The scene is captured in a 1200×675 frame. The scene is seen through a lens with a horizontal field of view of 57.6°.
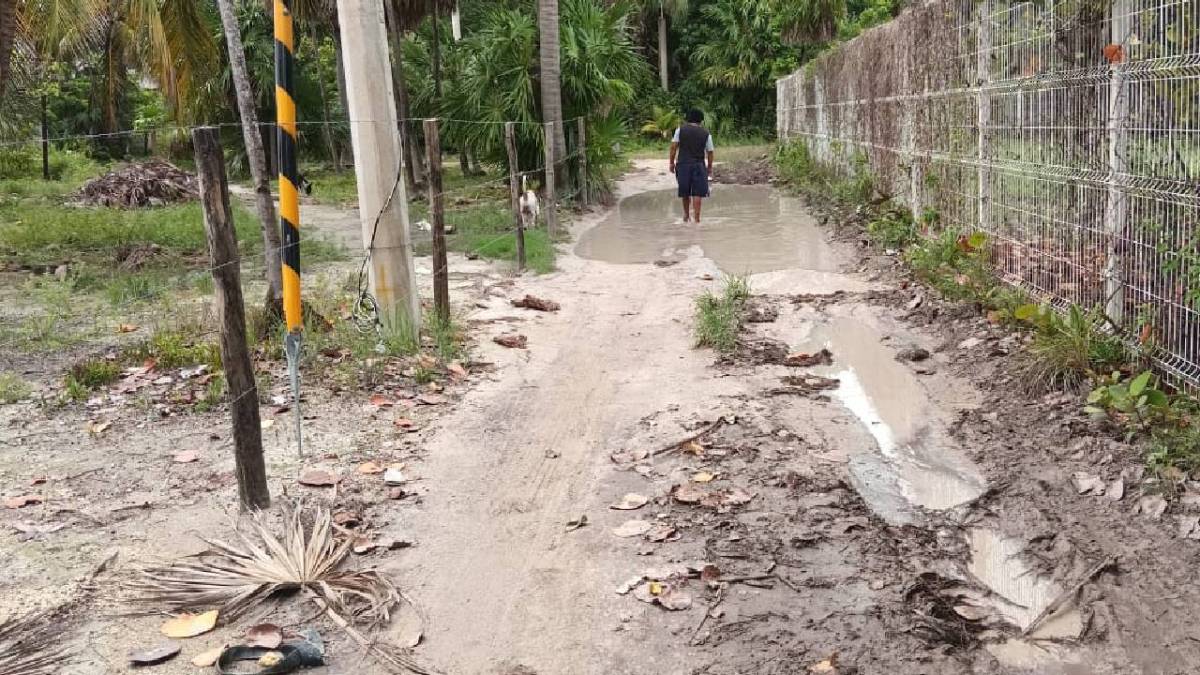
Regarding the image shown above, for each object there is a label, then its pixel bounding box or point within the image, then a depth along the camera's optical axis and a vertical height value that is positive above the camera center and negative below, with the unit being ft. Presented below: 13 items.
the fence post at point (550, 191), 44.27 -1.35
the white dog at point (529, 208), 47.32 -2.12
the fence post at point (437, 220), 26.61 -1.32
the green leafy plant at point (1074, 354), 19.43 -4.09
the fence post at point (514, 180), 35.63 -0.64
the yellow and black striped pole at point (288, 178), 18.80 -0.06
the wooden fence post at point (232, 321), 15.55 -2.05
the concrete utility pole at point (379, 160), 24.41 +0.19
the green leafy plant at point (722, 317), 25.70 -4.18
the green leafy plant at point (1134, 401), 16.83 -4.36
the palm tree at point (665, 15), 129.80 +16.16
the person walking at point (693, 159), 50.24 -0.47
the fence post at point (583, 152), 56.39 +0.19
